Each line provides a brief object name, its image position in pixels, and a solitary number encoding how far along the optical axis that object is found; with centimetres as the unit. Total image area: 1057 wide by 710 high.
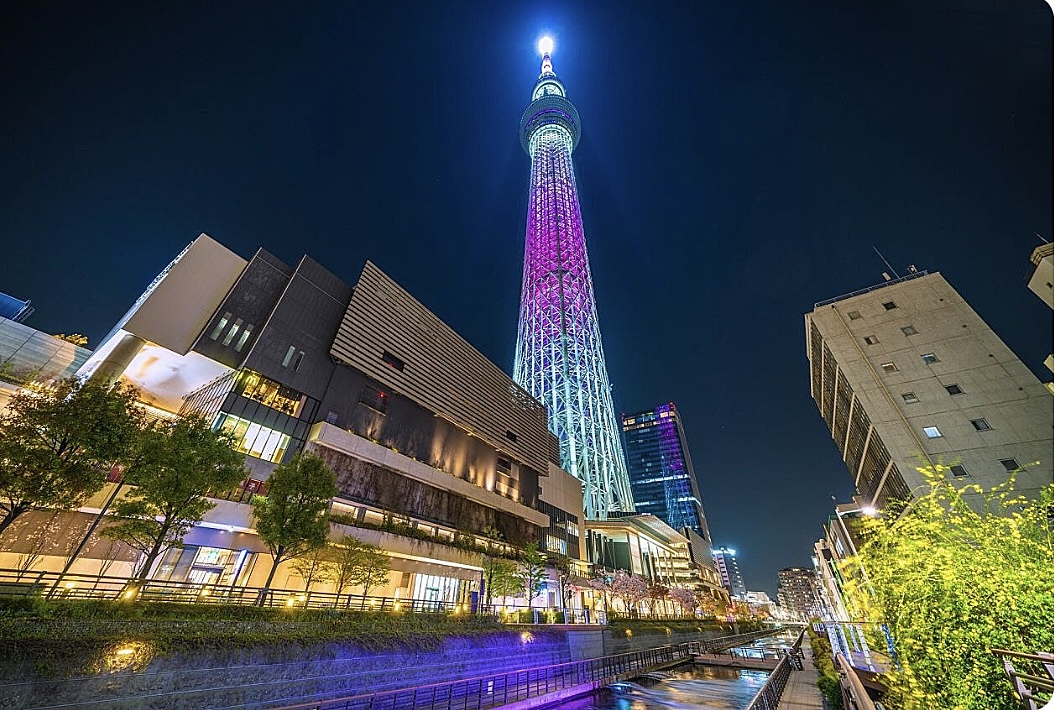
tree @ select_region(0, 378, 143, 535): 1173
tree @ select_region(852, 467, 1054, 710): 566
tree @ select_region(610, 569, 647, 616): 4572
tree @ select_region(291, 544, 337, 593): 2145
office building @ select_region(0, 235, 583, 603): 2345
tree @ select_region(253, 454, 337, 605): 1786
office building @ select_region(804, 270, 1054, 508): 2595
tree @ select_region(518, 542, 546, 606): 3303
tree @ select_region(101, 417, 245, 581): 1469
